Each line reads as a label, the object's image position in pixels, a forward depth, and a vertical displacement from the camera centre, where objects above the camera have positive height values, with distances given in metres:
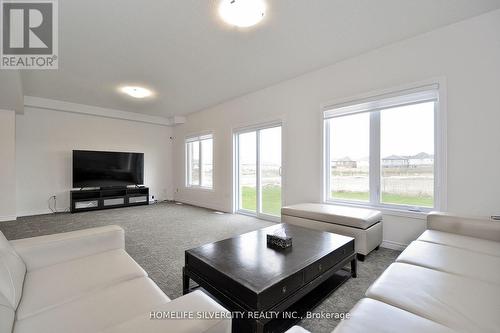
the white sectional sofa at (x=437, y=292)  0.89 -0.63
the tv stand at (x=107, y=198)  5.20 -0.79
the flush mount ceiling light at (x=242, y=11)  2.11 +1.55
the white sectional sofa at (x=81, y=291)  0.79 -0.64
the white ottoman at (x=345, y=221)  2.49 -0.68
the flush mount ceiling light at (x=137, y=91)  4.41 +1.57
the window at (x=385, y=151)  2.76 +0.22
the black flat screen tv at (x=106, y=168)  5.35 -0.04
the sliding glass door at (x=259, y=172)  4.48 -0.11
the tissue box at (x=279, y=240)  1.82 -0.62
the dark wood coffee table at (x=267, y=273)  1.24 -0.71
